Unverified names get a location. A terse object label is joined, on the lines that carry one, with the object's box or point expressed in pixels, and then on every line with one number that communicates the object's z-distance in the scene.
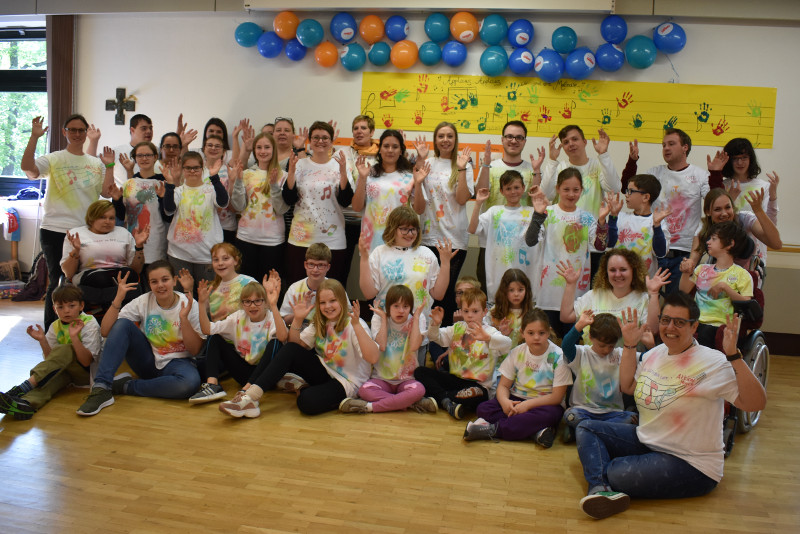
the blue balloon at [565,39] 5.00
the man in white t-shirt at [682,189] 4.04
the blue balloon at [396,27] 5.29
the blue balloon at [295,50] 5.56
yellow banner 5.08
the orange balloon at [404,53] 5.29
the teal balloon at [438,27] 5.23
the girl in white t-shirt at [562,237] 3.71
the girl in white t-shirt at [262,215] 4.20
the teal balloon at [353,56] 5.41
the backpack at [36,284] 5.88
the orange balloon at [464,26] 5.16
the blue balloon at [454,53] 5.22
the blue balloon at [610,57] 4.96
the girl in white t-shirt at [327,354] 3.40
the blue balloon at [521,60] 5.07
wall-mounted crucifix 6.09
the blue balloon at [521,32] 5.07
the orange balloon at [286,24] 5.51
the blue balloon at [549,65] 5.03
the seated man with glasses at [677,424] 2.50
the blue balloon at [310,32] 5.42
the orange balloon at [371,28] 5.35
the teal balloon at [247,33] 5.61
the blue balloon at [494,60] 5.14
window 6.77
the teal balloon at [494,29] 5.12
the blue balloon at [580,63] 4.98
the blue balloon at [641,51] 4.93
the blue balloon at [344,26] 5.39
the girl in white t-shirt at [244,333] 3.57
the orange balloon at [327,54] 5.48
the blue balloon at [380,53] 5.38
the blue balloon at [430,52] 5.27
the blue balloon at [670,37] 4.92
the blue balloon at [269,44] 5.58
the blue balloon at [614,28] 4.95
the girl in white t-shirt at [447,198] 4.02
